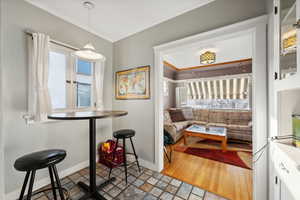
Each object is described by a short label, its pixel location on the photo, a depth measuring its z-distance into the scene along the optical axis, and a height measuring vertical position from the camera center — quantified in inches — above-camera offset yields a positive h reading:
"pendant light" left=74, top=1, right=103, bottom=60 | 59.5 +26.2
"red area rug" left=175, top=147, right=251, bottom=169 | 91.6 -49.6
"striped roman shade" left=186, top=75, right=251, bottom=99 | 161.0 +18.8
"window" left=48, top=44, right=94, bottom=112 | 71.0 +13.3
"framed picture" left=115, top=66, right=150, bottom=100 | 85.2 +13.4
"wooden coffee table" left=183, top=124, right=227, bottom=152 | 109.8 -33.2
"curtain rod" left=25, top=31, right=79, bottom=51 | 60.2 +35.2
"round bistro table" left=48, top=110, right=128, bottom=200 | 56.6 -36.2
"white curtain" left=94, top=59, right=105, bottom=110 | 88.9 +13.5
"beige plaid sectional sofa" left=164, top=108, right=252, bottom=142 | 130.8 -27.6
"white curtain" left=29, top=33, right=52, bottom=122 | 60.1 +13.5
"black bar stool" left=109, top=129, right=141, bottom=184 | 68.9 -20.7
